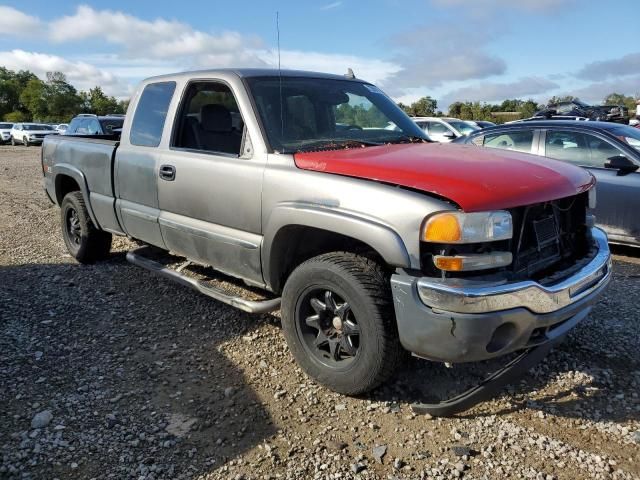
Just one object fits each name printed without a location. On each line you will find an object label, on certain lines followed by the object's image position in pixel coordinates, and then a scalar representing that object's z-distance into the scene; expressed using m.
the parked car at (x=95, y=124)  14.16
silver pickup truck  2.65
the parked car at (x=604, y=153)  5.95
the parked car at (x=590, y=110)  20.56
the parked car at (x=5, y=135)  37.34
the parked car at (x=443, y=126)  16.45
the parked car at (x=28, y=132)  34.62
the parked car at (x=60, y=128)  33.12
